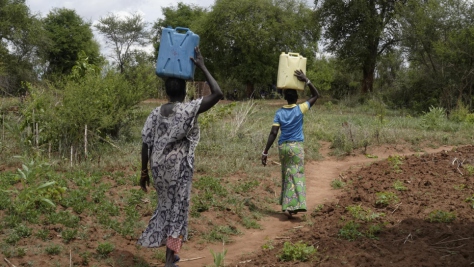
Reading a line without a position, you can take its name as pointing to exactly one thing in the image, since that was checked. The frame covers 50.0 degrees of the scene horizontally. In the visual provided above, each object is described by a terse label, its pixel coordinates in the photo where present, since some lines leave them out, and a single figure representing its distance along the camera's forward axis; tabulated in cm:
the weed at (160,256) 517
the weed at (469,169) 788
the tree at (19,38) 3023
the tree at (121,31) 4378
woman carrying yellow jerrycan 654
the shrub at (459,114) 1641
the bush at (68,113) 785
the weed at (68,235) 511
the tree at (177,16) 4593
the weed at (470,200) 605
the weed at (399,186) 721
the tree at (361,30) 2545
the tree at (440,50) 1914
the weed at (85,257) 480
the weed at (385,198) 654
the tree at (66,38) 3566
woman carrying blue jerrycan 430
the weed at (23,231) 499
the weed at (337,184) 862
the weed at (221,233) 597
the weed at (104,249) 501
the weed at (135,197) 634
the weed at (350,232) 517
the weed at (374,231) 514
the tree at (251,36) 3262
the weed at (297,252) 469
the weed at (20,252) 465
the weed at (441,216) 537
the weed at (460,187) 694
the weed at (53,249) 482
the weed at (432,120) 1440
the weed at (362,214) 582
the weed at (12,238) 485
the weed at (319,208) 698
